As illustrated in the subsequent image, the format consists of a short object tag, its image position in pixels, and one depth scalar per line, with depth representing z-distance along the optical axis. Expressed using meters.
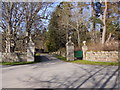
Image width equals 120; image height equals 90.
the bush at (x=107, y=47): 14.95
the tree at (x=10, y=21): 16.06
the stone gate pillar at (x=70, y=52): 16.98
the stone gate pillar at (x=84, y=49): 17.13
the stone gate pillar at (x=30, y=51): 15.32
